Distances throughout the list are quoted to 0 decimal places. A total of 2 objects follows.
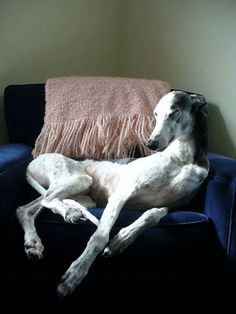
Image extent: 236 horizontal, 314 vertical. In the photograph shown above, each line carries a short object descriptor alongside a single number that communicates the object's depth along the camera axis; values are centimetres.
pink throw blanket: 193
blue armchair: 137
